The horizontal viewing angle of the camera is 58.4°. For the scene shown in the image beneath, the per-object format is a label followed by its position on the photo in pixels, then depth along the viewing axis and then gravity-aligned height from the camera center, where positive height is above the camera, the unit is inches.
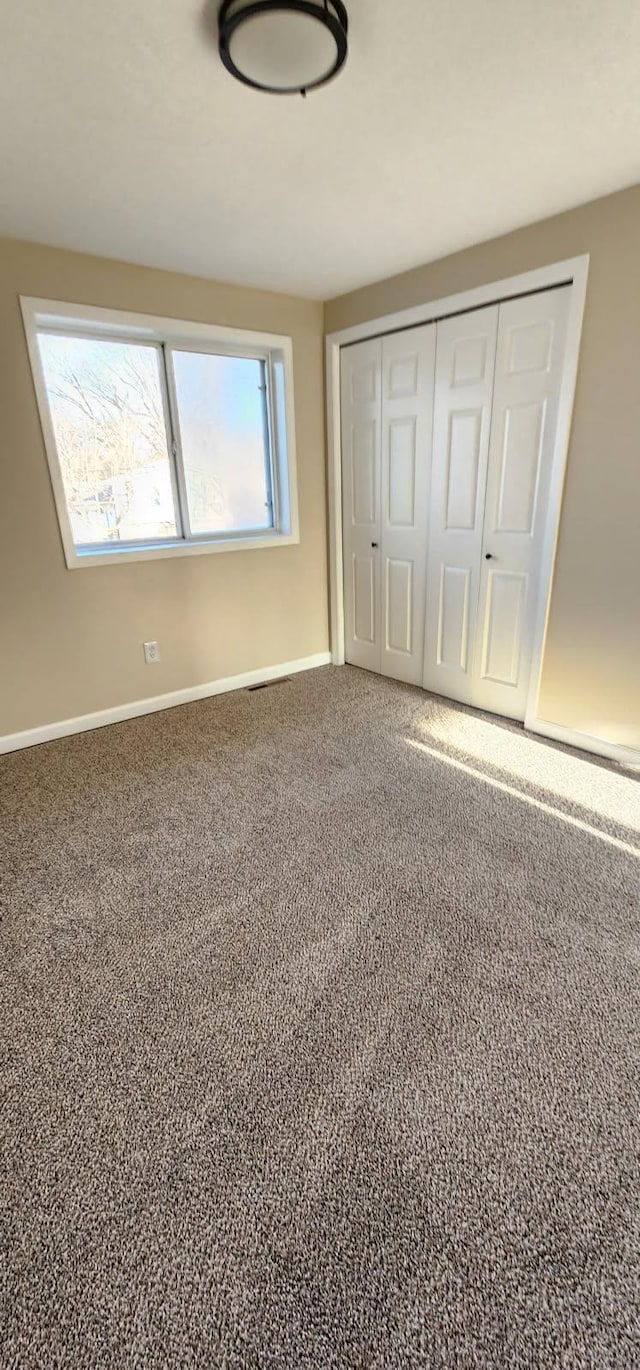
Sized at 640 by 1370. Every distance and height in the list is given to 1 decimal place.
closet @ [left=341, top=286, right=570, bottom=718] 108.7 -2.8
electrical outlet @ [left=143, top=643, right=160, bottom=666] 133.9 -37.6
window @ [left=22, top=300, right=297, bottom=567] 115.3 +10.7
